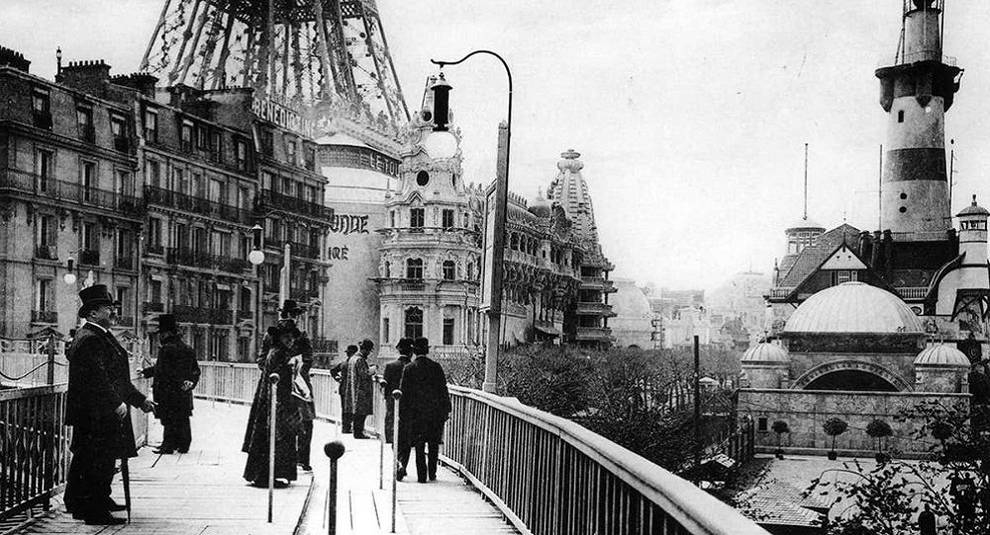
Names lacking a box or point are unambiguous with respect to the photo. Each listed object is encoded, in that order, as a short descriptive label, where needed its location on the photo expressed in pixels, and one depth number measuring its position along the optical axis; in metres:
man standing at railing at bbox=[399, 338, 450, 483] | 13.34
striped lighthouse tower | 73.75
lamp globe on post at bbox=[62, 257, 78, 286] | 28.33
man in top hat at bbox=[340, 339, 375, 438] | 19.58
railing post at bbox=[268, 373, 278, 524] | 10.34
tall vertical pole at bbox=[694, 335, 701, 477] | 48.86
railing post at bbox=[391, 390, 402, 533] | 10.12
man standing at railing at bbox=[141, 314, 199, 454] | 16.25
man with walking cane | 9.94
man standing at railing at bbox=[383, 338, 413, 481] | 13.48
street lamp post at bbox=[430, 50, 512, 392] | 12.53
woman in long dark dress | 12.52
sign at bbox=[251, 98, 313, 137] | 64.12
